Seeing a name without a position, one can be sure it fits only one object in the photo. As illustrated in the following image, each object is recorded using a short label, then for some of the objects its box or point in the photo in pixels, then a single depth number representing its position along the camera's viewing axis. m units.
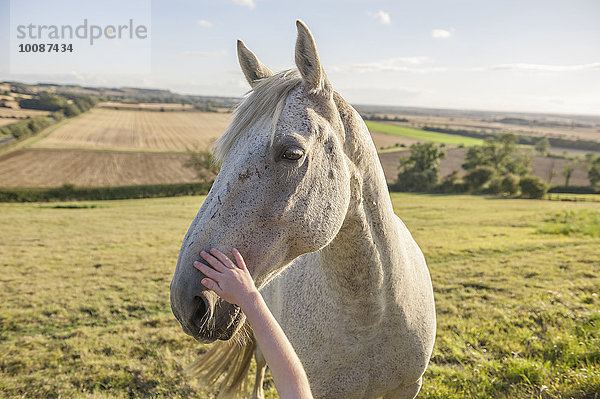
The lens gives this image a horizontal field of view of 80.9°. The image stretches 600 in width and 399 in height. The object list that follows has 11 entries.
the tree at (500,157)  48.72
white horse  1.45
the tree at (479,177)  41.77
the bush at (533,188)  35.16
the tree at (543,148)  69.10
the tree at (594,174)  41.84
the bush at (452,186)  42.78
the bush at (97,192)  28.97
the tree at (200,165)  39.81
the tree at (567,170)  44.94
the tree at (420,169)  43.78
